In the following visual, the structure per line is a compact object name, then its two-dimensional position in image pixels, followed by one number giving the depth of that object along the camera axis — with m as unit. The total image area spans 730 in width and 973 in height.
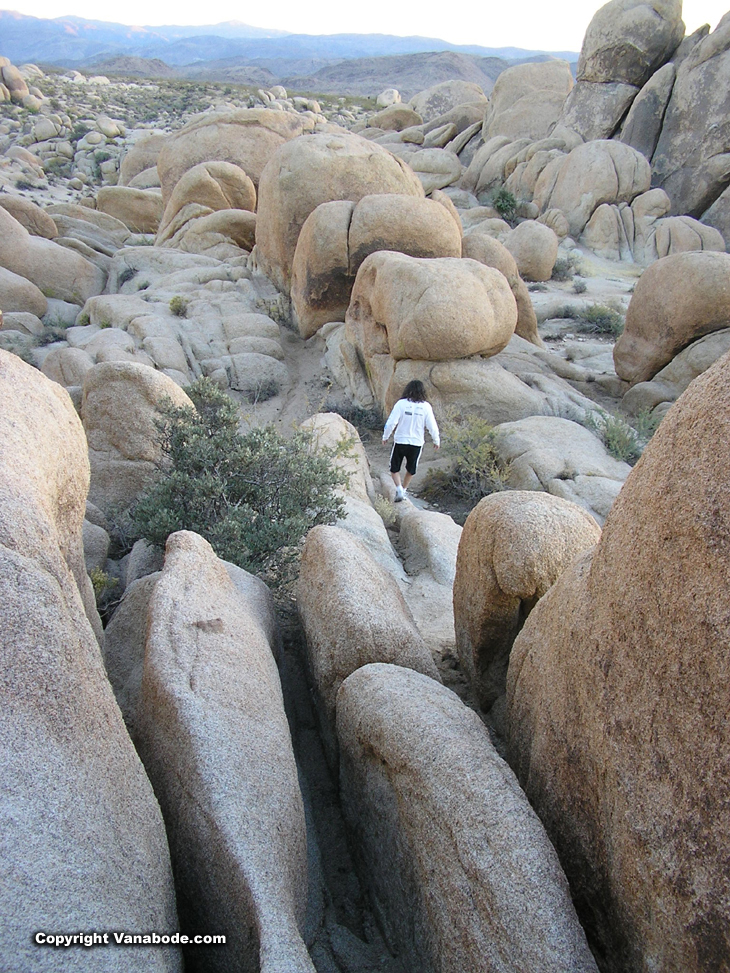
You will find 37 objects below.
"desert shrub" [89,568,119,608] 4.54
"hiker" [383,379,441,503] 8.33
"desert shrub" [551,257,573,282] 19.86
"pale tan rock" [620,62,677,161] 22.89
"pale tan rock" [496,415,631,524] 8.11
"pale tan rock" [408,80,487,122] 37.78
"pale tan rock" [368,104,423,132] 37.50
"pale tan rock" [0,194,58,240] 16.62
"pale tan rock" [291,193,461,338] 11.88
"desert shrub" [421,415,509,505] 8.85
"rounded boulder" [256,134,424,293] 13.49
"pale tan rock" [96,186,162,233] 21.95
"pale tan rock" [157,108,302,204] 19.55
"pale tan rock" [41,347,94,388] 9.73
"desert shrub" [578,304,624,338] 15.75
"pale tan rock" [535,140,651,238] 22.19
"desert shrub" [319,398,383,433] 11.24
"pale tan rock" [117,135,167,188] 27.42
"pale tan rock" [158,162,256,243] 17.92
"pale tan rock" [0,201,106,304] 15.32
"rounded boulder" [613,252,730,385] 10.68
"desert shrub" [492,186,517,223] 23.91
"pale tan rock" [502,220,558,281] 19.02
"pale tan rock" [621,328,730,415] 10.96
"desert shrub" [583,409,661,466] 9.24
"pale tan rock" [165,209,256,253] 17.52
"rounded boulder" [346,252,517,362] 9.82
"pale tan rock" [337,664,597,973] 2.11
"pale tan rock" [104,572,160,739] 3.32
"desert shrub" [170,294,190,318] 13.51
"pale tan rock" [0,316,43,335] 13.38
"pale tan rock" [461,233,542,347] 12.95
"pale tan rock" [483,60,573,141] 28.06
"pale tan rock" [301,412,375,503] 7.38
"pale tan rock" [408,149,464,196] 27.41
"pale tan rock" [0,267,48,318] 14.24
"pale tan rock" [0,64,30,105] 43.09
